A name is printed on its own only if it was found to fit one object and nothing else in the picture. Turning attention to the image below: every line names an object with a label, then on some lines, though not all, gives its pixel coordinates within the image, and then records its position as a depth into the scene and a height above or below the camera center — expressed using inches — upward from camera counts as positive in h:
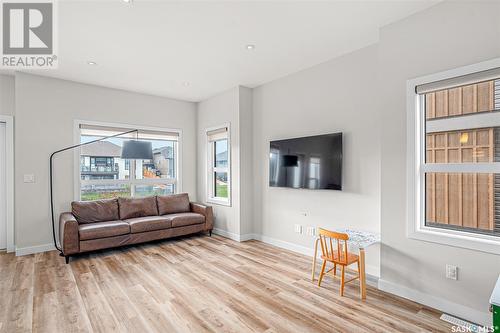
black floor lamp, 170.4 +8.8
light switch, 163.8 -7.6
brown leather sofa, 151.9 -36.6
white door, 167.2 -9.5
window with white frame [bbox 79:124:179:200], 190.5 -1.4
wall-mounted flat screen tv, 137.8 +1.4
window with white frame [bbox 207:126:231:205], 206.3 -0.8
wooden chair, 107.2 -38.1
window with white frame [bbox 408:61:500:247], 89.4 +3.6
